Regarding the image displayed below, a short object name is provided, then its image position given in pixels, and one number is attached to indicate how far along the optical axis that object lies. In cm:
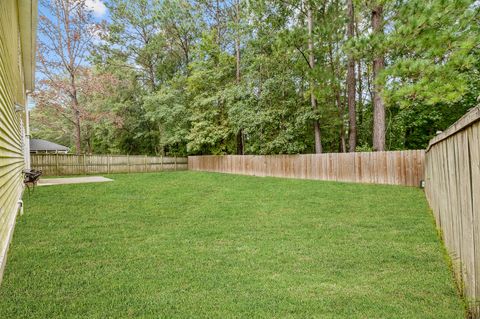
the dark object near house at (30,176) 721
